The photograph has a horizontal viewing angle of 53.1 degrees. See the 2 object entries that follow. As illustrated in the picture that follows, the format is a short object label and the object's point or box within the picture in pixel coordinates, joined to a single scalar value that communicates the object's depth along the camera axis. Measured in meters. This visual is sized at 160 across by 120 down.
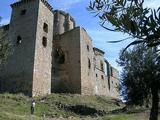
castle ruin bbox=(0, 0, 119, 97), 17.88
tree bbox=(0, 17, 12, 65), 12.79
